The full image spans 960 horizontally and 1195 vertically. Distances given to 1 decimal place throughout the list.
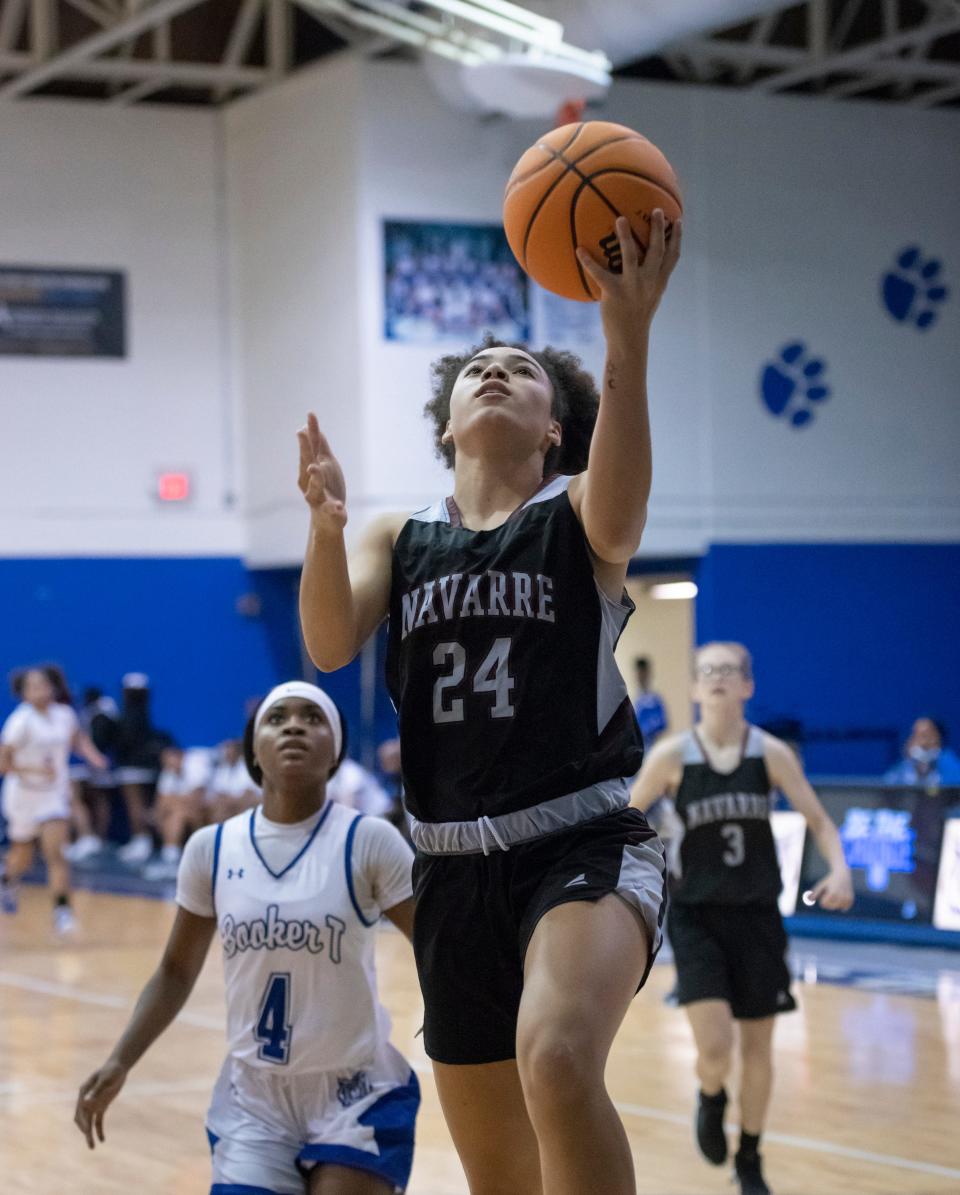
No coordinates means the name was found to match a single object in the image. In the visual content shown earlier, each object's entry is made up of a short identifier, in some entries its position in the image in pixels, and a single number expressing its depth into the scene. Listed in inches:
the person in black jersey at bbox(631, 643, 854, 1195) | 238.8
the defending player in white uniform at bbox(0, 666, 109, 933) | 511.5
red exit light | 745.6
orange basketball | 121.7
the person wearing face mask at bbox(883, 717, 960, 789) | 518.3
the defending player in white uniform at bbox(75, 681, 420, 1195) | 157.9
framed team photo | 678.5
